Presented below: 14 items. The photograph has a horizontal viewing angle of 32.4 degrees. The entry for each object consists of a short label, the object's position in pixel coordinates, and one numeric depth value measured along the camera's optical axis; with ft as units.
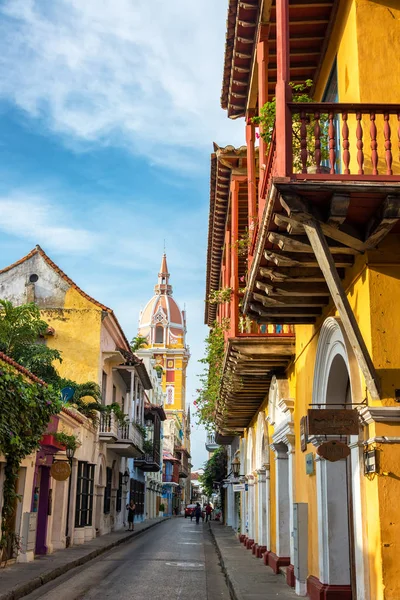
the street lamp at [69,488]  65.23
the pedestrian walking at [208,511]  168.42
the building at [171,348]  309.63
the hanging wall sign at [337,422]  22.54
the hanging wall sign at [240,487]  75.56
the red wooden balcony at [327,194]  20.03
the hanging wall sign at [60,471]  53.11
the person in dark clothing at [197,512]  159.53
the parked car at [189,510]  207.88
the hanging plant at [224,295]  42.34
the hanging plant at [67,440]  57.47
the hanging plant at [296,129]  21.95
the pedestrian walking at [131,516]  104.65
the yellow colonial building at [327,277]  20.74
